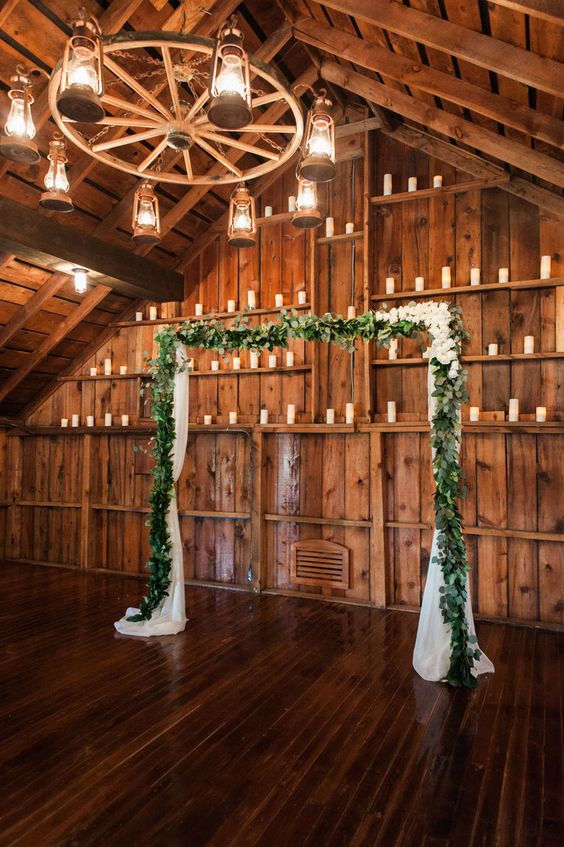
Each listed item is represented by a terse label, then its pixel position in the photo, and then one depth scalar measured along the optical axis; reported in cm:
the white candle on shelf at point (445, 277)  493
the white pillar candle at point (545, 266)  455
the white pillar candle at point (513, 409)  456
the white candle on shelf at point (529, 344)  459
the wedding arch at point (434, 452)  351
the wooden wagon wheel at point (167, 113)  222
